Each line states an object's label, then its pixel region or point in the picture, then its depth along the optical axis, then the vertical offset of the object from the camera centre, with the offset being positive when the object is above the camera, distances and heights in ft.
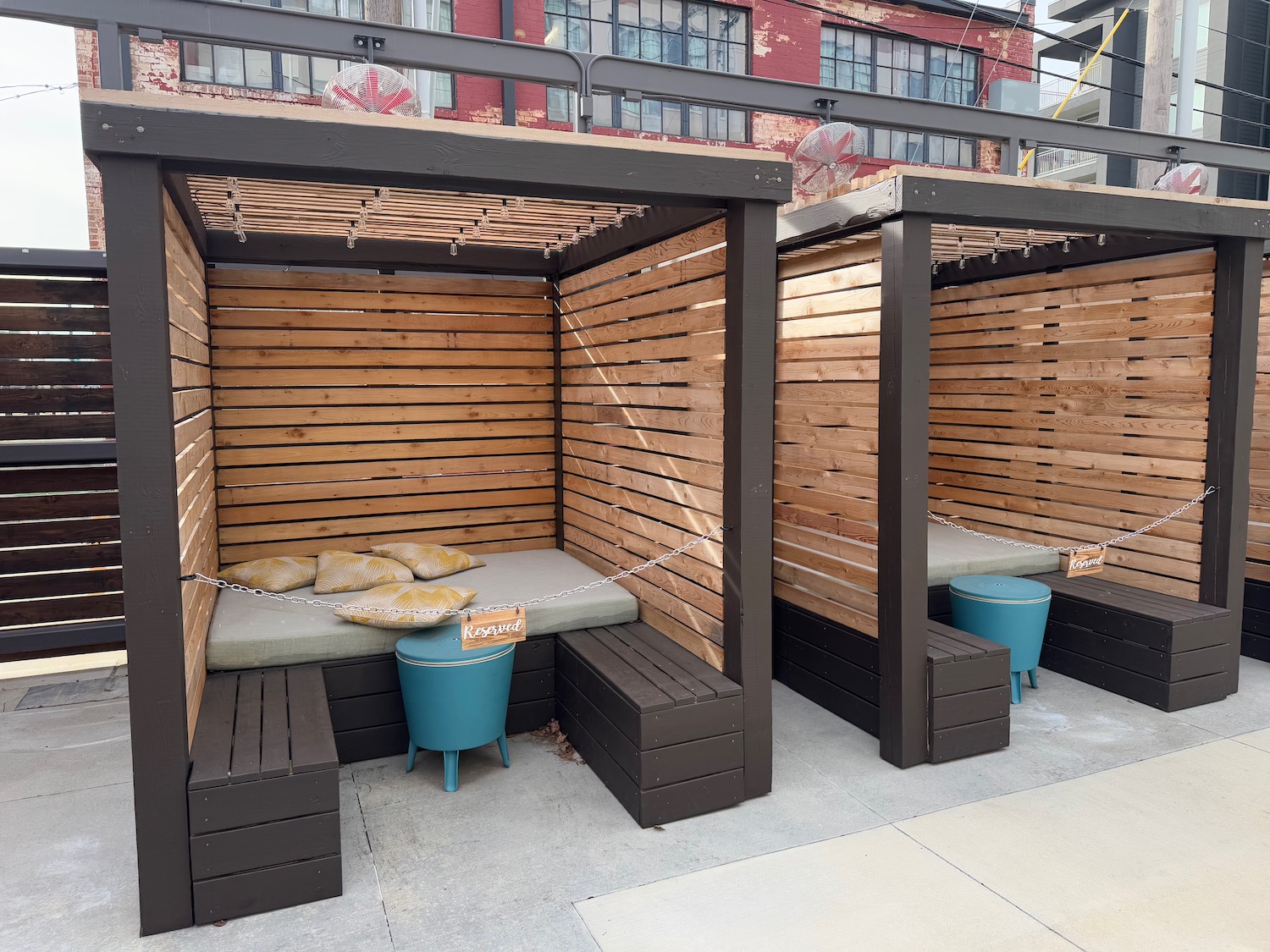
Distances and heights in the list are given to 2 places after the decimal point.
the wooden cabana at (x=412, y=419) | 9.51 -0.36
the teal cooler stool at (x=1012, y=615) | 15.78 -4.03
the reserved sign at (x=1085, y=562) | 15.43 -2.99
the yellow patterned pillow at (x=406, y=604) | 13.23 -3.20
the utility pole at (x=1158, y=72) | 28.99 +10.74
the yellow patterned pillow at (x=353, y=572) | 15.55 -3.16
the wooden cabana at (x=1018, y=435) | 13.44 -0.77
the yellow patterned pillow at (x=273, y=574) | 15.49 -3.15
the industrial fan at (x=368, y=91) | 13.43 +4.72
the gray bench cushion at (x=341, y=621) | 12.95 -3.50
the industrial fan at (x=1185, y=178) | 23.53 +5.81
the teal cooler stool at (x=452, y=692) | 12.32 -4.21
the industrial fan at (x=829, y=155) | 18.53 +5.26
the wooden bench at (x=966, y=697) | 13.52 -4.75
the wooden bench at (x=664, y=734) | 11.51 -4.57
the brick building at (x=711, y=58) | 38.09 +19.17
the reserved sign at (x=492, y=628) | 11.56 -3.07
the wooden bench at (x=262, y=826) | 9.61 -4.73
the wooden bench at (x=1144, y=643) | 15.57 -4.64
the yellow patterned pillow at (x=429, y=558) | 16.60 -3.09
